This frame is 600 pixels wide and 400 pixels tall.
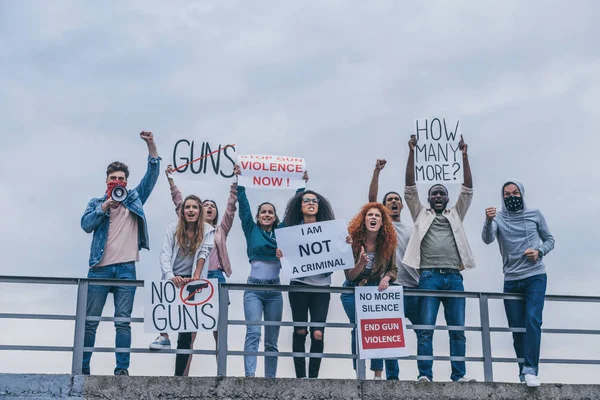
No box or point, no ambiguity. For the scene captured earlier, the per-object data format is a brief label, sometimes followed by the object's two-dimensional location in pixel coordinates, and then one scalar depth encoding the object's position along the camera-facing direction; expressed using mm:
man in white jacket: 11141
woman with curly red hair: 11172
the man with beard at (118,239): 10547
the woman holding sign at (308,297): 10805
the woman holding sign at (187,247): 10766
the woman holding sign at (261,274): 10750
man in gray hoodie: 11320
